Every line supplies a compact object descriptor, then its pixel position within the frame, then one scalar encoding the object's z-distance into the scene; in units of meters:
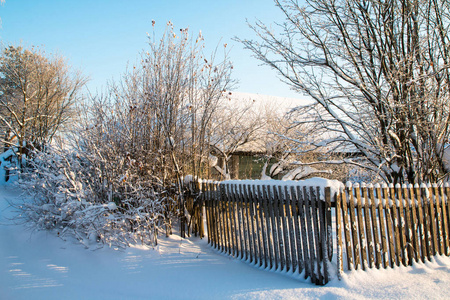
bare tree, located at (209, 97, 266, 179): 14.93
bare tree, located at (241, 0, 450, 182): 6.18
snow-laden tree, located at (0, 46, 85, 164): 18.36
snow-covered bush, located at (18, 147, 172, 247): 5.48
